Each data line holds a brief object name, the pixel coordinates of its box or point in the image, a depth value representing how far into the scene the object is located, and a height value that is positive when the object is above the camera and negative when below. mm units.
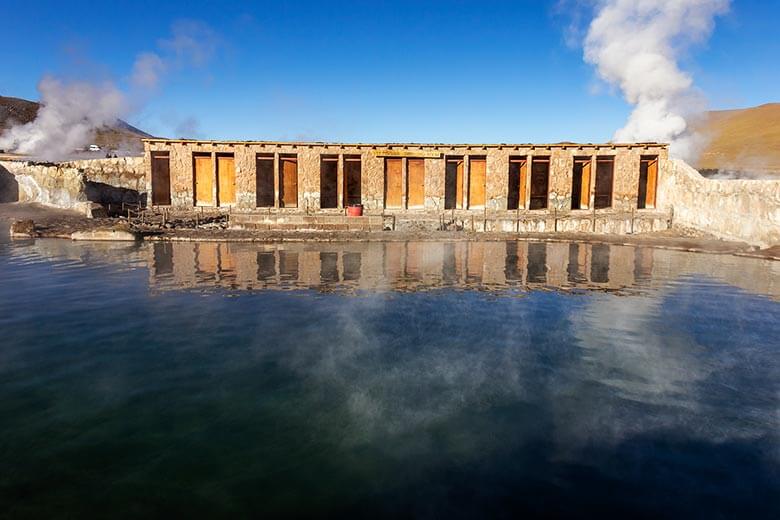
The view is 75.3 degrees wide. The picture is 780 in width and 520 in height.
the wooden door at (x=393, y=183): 31219 +2550
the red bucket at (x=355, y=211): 29172 +736
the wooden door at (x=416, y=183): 31312 +2572
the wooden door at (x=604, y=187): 33344 +2585
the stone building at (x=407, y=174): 30094 +3030
